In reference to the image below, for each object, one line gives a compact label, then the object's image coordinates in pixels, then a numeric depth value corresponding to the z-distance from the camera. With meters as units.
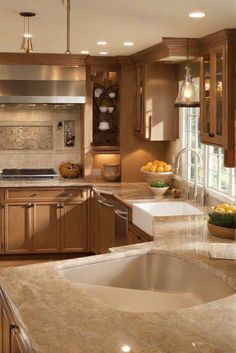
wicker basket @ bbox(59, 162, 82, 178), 7.12
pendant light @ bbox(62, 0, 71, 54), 3.36
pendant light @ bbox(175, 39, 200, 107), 4.49
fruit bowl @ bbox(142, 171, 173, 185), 5.99
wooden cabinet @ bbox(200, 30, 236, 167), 4.39
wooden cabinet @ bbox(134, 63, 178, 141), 6.09
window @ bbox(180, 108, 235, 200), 5.03
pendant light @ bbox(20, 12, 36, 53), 3.83
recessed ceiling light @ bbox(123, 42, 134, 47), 5.43
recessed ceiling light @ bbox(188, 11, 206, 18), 3.76
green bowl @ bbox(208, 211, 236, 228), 3.77
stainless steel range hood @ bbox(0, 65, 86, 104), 6.70
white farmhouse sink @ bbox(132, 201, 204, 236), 4.98
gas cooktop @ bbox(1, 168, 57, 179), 7.00
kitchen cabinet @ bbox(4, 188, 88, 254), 6.64
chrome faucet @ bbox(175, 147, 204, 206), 5.11
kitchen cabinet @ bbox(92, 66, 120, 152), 6.94
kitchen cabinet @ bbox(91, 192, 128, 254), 5.67
